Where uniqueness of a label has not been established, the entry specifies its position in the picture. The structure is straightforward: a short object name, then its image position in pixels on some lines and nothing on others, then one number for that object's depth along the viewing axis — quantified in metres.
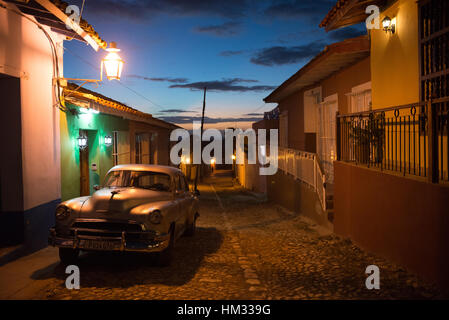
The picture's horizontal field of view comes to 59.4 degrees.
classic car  5.86
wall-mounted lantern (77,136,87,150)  9.77
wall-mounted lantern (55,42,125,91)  8.32
